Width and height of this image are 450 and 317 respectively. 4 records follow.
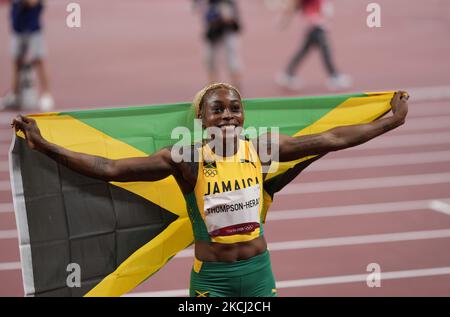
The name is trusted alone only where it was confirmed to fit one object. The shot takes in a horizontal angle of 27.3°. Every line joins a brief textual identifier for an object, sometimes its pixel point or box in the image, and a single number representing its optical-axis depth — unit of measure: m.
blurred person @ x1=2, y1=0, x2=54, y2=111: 14.96
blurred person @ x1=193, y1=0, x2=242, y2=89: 15.12
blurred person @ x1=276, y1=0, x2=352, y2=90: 16.25
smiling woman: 5.44
